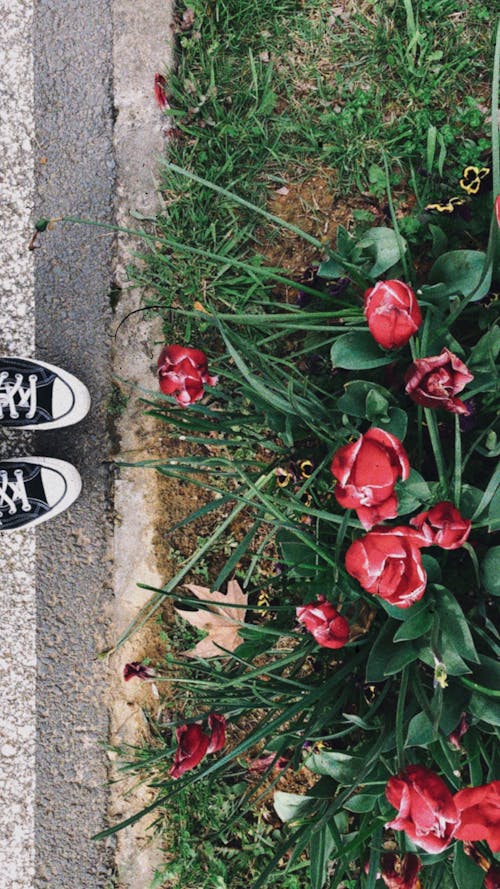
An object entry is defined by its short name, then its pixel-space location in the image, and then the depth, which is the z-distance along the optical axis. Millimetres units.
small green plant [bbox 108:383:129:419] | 1975
